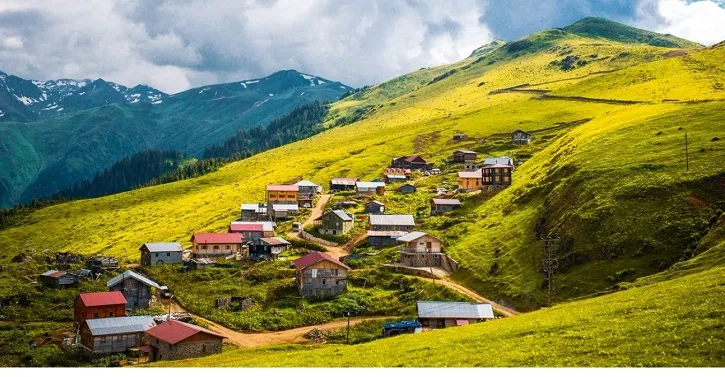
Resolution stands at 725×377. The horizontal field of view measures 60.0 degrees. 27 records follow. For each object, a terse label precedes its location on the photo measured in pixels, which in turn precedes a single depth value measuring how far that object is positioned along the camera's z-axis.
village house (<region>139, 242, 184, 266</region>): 127.38
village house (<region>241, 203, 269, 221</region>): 171.88
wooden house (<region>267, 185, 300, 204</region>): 182.25
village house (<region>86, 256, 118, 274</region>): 117.50
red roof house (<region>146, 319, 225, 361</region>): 75.62
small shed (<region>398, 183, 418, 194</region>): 174.62
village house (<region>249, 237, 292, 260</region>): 128.75
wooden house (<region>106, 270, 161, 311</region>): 101.75
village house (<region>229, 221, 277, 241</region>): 144.50
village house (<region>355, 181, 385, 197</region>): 179.88
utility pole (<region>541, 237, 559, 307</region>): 75.19
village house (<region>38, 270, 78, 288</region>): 106.56
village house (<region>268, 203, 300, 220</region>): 168.00
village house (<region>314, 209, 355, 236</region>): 141.25
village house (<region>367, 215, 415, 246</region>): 132.50
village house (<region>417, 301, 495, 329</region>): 80.06
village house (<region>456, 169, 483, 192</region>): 163.12
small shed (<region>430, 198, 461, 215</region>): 145.62
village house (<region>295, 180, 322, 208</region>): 180.12
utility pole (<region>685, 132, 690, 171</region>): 95.97
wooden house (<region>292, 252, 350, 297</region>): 103.69
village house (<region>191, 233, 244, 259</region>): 132.75
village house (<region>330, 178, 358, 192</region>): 197.38
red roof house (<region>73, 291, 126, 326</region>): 89.31
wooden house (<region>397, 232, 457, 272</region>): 111.94
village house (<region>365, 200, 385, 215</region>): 156.00
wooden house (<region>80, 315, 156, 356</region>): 82.50
